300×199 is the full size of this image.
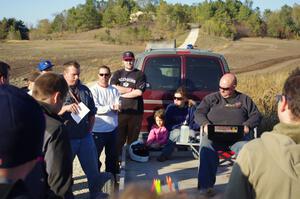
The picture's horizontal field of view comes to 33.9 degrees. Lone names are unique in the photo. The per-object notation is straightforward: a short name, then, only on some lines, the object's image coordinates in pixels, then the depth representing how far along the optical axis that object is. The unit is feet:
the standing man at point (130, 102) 24.22
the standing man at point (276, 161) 8.06
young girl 22.81
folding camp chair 19.27
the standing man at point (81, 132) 16.98
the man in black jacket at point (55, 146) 9.92
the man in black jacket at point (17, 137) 5.78
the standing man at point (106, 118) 20.83
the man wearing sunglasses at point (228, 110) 19.77
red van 25.62
